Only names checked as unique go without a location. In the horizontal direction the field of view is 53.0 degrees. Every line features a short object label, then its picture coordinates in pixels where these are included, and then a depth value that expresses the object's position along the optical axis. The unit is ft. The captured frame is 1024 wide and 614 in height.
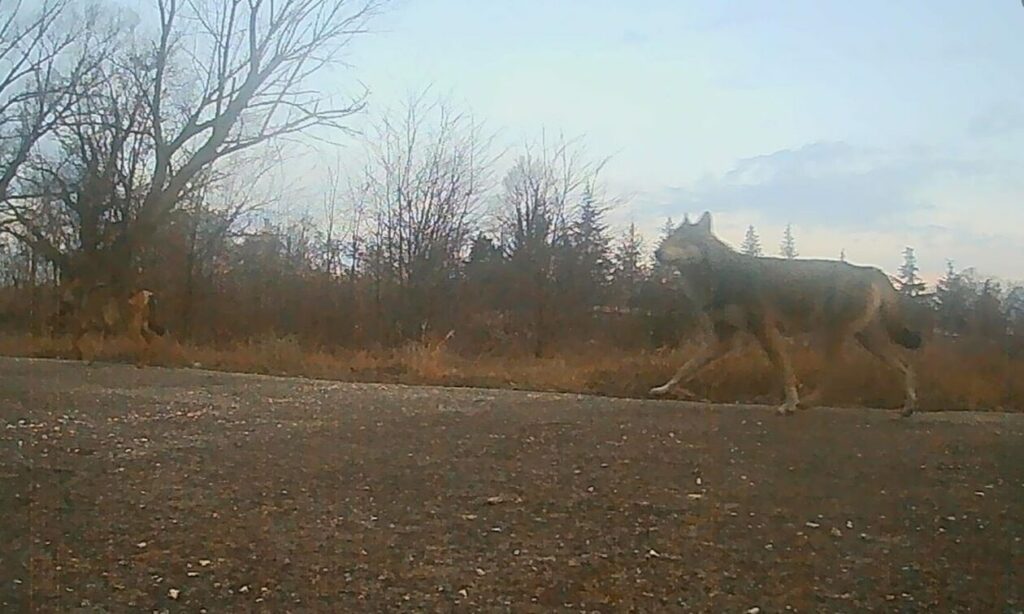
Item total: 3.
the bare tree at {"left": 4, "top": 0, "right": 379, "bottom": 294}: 86.94
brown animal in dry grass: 68.13
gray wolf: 30.99
